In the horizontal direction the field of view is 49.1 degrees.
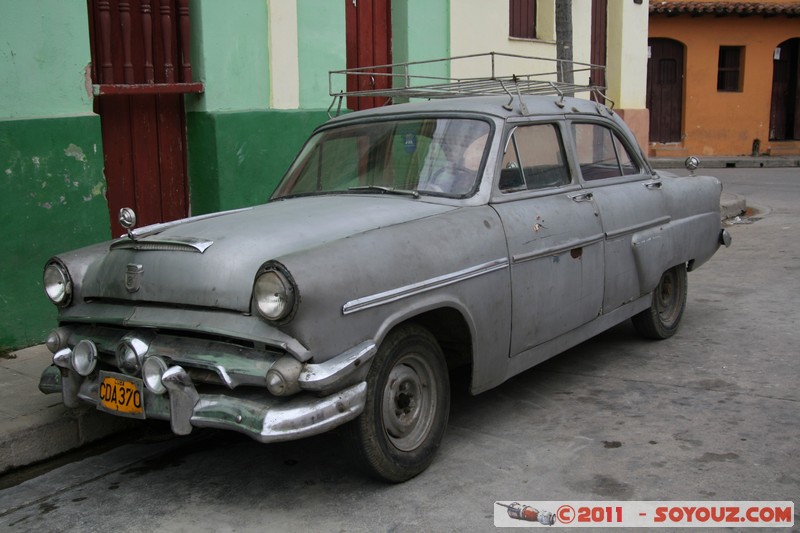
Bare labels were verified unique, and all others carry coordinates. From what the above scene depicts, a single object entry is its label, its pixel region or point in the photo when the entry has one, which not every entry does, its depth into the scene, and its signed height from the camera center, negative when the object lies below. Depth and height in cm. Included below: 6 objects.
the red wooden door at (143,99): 676 +24
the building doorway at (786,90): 2434 +84
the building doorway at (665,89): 2350 +88
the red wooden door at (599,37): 1372 +135
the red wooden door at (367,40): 918 +92
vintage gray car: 346 -70
